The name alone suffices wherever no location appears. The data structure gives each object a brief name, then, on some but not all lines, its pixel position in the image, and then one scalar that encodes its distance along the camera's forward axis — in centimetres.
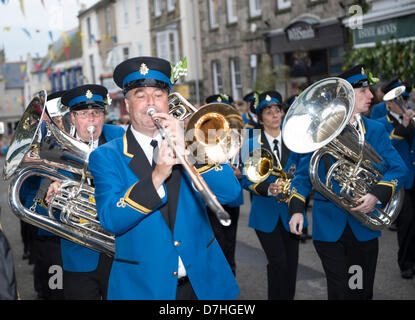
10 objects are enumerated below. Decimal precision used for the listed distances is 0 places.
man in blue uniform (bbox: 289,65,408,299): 446
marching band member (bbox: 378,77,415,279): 642
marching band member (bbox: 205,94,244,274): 634
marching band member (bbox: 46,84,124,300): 424
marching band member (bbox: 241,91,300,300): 525
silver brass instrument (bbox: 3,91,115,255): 416
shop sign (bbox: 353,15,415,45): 1319
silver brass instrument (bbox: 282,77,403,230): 429
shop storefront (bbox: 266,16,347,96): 1655
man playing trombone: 301
